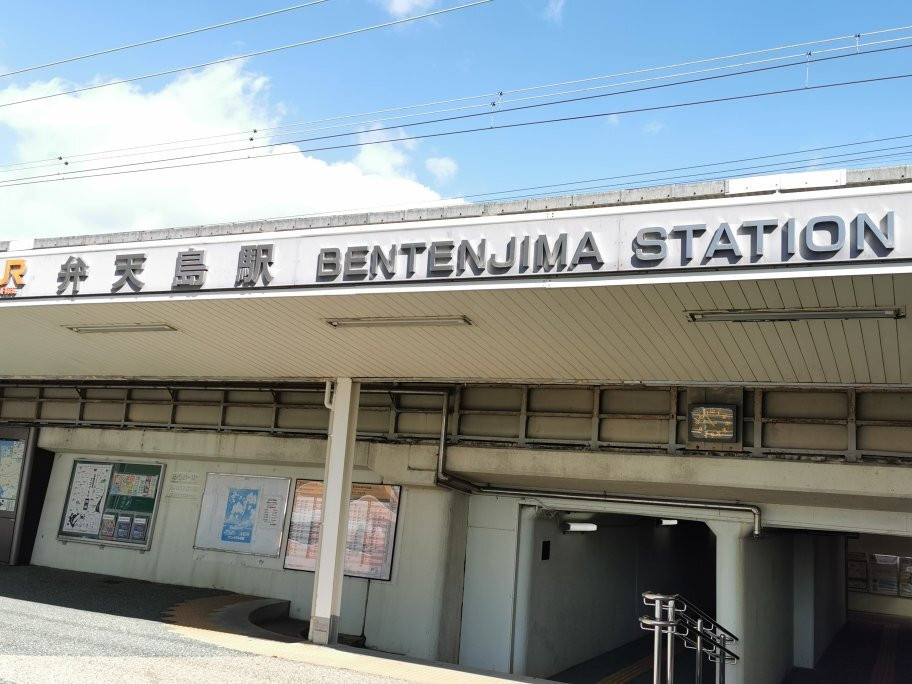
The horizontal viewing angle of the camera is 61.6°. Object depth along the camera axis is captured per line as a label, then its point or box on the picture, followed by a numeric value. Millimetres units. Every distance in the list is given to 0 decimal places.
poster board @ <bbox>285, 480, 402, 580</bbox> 12156
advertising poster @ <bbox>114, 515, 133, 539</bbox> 14125
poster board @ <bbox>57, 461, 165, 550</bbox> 14109
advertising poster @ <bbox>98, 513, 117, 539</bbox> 14261
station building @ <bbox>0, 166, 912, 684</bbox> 6168
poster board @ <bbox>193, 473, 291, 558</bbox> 13094
